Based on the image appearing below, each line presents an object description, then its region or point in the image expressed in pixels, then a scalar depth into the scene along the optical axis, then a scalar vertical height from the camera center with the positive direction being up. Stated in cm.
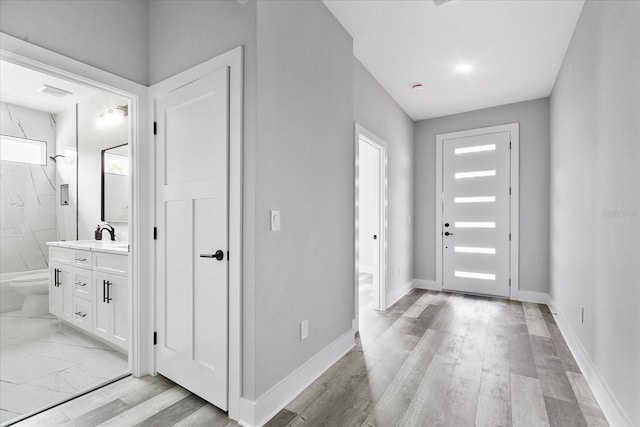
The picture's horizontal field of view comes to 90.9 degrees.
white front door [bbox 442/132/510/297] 438 -1
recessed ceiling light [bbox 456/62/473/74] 326 +154
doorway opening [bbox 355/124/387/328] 301 -23
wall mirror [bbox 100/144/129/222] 362 +32
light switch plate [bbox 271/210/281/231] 182 -4
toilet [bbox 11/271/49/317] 345 -91
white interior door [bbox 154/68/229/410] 183 -15
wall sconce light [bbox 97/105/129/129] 351 +111
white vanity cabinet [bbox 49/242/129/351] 256 -71
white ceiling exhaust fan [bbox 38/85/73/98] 365 +143
